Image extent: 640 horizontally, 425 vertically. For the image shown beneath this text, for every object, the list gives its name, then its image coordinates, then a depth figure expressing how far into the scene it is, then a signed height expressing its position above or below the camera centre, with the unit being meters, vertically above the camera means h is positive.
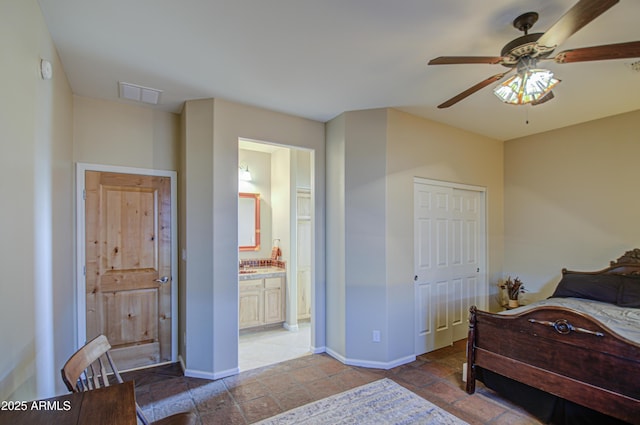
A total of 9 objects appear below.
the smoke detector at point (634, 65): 2.44 +1.17
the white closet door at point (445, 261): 3.69 -0.61
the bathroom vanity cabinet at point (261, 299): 4.31 -1.21
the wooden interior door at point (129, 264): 3.14 -0.53
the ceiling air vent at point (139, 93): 2.85 +1.16
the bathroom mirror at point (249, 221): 4.91 -0.12
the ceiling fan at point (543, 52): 1.34 +0.86
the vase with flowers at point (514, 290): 4.17 -1.06
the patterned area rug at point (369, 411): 2.38 -1.60
